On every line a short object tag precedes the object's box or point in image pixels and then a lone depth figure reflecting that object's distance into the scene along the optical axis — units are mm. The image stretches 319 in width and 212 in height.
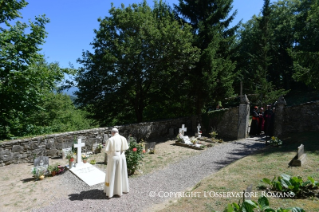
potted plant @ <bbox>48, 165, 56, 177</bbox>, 7368
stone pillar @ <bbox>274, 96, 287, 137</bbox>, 11461
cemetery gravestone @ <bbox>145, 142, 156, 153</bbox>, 10188
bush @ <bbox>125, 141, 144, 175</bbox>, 7195
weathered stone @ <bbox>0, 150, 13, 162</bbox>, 8078
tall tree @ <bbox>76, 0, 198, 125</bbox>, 12203
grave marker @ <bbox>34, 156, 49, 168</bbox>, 7287
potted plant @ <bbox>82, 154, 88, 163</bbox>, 8297
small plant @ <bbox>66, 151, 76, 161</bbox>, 7838
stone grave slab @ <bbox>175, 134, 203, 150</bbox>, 10984
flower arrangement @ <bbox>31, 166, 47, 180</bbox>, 7055
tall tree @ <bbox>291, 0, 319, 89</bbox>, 12281
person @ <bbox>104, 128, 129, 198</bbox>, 5688
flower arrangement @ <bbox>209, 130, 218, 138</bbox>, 12699
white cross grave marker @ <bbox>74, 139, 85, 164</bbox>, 8055
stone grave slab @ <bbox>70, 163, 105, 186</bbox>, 6852
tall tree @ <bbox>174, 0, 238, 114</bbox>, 13594
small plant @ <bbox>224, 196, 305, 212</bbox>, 3408
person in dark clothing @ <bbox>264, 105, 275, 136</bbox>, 12133
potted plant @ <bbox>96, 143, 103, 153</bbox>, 10195
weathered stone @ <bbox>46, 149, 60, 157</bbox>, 9165
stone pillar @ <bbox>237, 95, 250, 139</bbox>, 12422
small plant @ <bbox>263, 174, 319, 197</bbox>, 4496
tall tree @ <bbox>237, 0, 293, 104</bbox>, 18625
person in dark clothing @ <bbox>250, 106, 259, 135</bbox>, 13176
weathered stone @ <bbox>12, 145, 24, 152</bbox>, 8333
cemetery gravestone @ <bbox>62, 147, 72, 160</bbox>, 9145
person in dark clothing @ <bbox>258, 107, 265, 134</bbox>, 13172
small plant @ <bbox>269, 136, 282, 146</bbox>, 9739
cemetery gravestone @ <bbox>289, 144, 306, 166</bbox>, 6277
